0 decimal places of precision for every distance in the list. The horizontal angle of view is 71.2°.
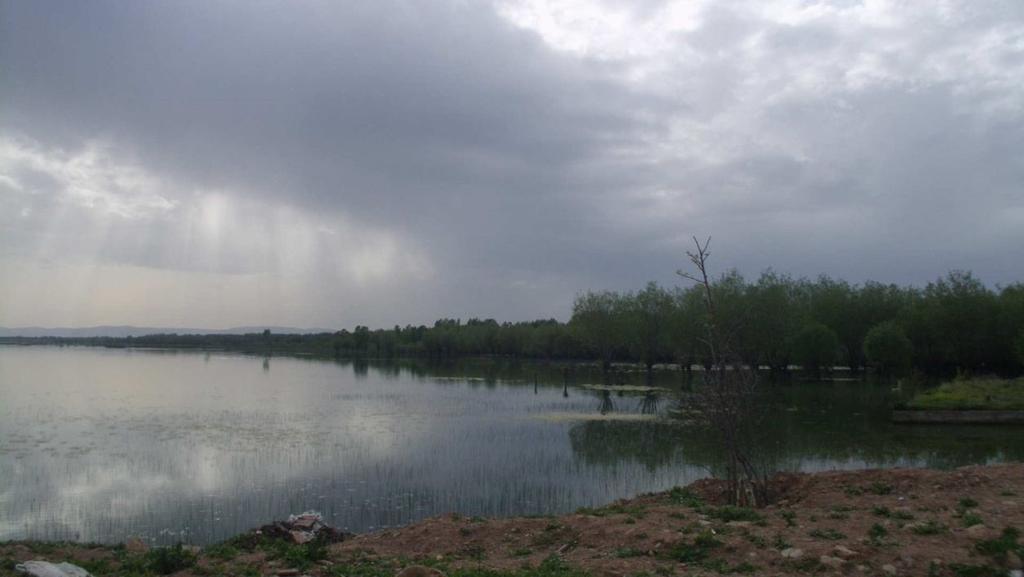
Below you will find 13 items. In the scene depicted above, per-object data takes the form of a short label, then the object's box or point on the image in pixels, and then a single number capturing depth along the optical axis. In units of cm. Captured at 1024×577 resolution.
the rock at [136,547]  1095
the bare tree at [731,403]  1327
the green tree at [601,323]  8856
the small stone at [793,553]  801
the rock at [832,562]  765
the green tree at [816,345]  6106
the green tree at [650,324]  8425
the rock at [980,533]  827
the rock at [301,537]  1117
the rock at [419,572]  762
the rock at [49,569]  802
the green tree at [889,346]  5206
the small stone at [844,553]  784
